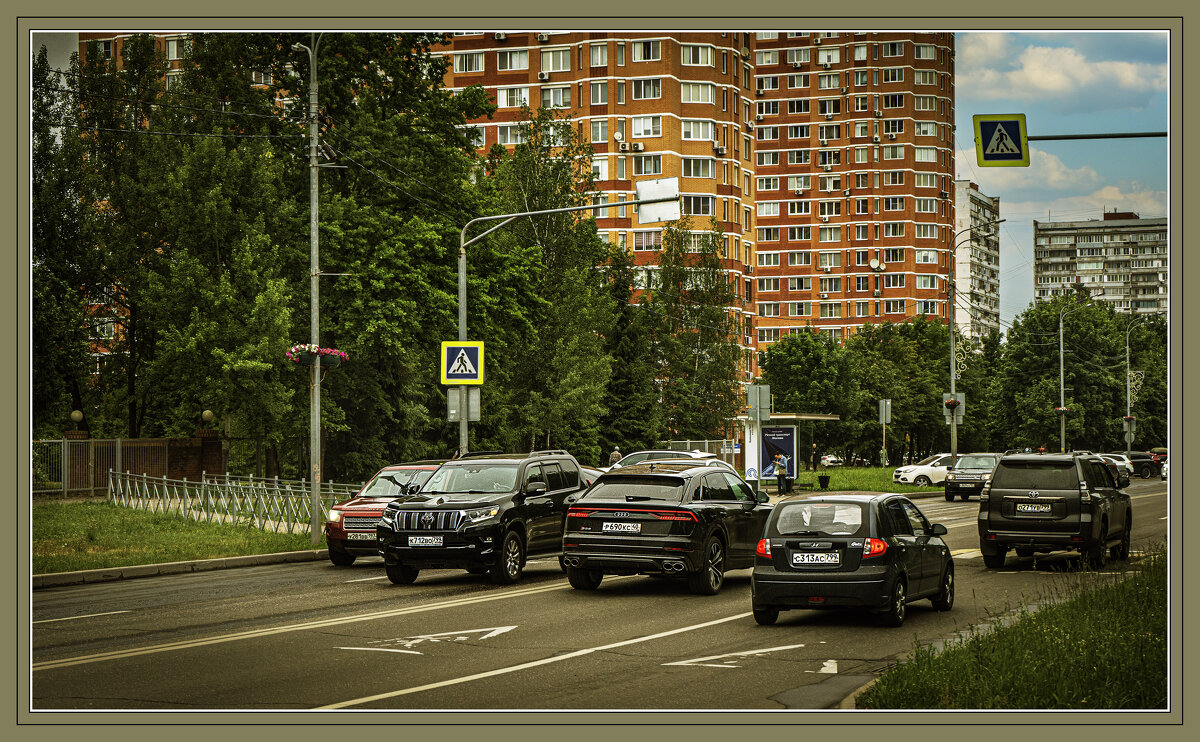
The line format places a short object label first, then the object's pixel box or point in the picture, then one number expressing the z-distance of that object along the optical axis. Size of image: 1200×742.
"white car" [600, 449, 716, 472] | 33.97
